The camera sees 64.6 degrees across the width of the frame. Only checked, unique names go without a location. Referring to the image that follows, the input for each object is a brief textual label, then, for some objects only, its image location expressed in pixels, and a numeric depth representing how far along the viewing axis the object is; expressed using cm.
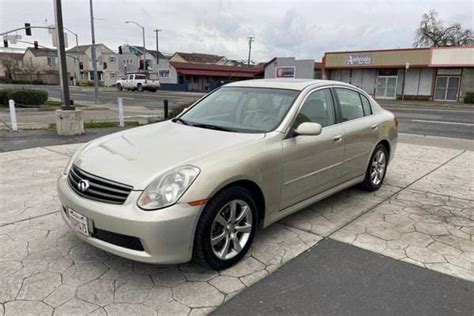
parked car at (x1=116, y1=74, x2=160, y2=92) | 4128
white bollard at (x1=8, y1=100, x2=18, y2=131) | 989
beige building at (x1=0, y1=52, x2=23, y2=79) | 7531
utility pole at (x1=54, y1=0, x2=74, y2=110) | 871
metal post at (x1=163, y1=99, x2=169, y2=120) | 1170
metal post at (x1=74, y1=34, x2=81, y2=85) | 6906
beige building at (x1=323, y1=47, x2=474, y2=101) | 3100
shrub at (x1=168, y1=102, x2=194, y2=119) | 1162
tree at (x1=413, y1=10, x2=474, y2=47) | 4659
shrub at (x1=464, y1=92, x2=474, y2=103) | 2972
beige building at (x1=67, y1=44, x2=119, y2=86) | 7606
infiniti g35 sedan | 271
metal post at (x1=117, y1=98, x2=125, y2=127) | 1168
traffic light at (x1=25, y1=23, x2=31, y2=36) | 2995
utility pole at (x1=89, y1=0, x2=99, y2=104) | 2184
